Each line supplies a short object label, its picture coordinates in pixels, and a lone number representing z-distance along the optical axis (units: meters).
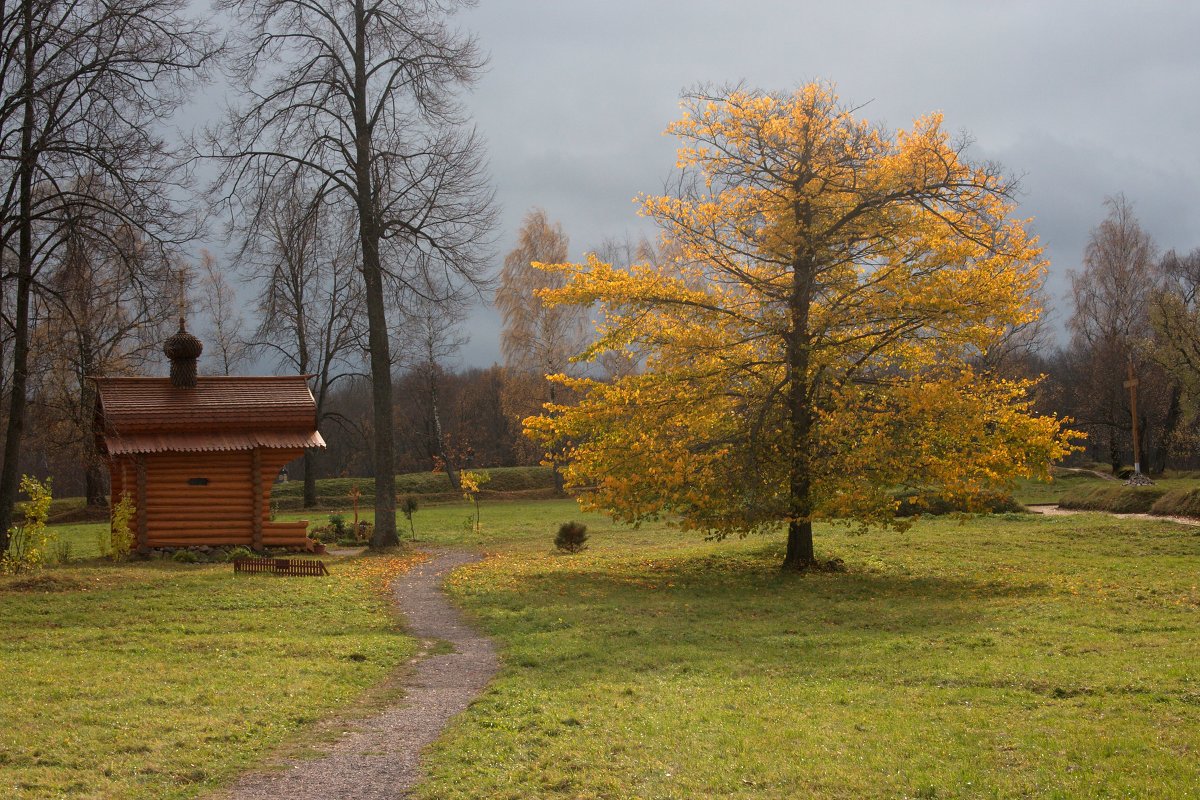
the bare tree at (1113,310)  48.06
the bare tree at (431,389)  41.91
